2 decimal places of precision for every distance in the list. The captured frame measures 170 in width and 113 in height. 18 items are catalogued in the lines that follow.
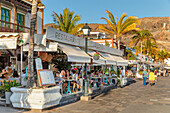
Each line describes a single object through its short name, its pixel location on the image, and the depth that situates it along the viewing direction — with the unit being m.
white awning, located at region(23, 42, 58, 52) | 11.19
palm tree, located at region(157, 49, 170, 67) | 90.56
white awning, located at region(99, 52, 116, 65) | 17.32
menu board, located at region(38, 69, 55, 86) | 9.20
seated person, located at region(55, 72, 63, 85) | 11.87
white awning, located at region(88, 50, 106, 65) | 14.96
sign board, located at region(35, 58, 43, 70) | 9.67
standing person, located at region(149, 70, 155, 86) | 22.65
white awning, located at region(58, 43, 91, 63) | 11.08
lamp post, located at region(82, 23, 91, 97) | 12.61
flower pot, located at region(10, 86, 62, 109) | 8.53
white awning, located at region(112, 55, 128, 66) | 20.43
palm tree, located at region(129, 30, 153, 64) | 47.67
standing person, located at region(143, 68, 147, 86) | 23.38
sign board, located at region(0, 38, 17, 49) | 10.36
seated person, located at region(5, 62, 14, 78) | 13.63
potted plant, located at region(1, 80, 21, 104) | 9.36
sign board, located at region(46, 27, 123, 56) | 11.22
